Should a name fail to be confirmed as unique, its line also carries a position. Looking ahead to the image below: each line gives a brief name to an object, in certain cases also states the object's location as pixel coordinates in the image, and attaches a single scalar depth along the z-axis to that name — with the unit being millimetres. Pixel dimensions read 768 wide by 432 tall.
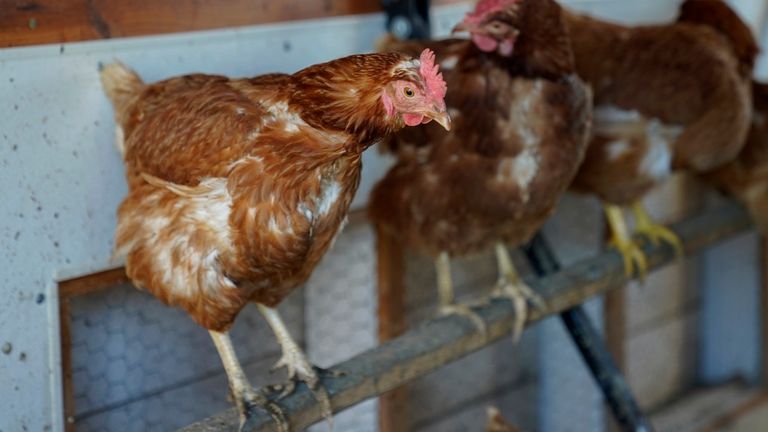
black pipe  2473
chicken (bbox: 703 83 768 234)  2926
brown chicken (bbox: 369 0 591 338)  1962
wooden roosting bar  1707
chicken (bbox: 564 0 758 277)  2434
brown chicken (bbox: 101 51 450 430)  1389
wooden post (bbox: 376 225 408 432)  2568
